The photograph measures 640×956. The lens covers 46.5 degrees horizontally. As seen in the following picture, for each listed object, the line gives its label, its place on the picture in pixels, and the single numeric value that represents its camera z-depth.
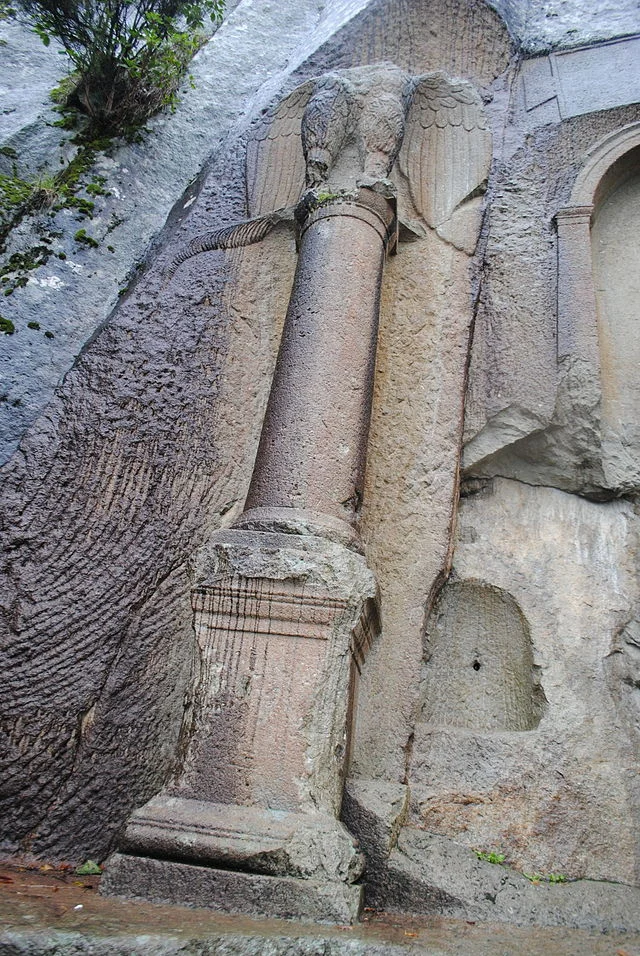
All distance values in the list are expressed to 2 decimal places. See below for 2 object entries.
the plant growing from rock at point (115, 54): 4.91
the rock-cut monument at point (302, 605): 2.14
